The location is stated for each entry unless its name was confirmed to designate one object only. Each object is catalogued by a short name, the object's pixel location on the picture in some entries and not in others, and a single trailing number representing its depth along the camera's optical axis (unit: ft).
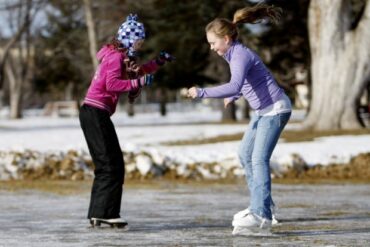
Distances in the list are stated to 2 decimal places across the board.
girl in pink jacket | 58.13
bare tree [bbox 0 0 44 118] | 399.03
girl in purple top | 54.54
